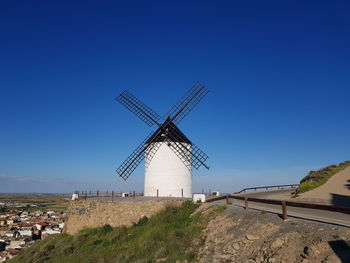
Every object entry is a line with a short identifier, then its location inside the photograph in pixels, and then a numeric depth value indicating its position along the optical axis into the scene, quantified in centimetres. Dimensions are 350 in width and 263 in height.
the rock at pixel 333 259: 674
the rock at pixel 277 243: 867
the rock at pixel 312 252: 737
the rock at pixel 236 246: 989
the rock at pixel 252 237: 1001
